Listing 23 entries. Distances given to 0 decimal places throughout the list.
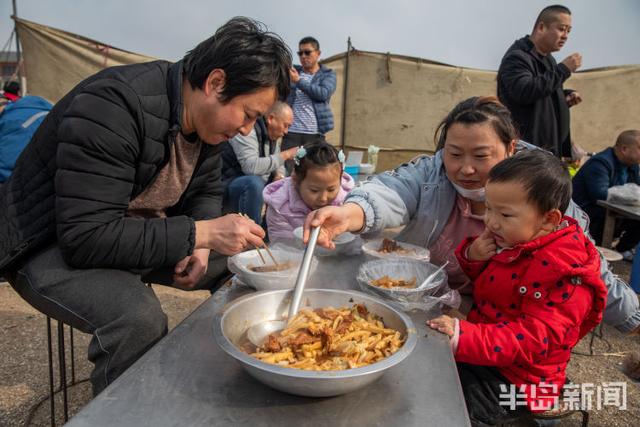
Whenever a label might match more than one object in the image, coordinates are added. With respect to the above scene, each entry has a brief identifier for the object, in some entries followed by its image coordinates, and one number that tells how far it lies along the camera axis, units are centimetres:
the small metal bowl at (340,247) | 201
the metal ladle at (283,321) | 124
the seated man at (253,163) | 425
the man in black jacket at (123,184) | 143
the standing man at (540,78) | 374
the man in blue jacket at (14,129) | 359
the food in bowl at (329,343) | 107
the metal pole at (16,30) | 740
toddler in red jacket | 138
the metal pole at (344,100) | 909
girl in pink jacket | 311
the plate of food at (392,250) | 197
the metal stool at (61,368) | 198
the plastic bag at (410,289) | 148
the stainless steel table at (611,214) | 437
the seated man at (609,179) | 513
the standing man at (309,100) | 603
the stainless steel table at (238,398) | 90
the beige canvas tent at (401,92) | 779
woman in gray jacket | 167
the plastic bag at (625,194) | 463
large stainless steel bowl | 90
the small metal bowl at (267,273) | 152
